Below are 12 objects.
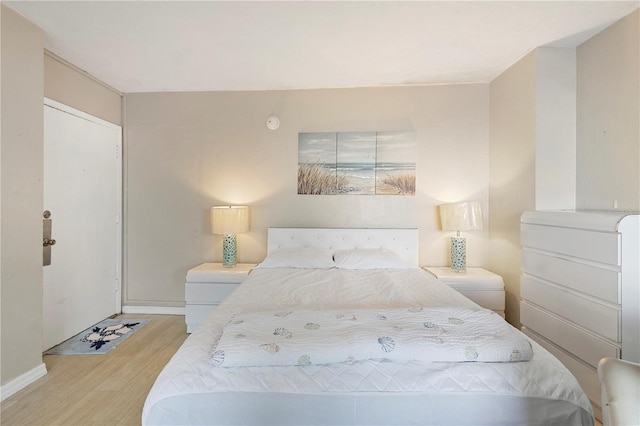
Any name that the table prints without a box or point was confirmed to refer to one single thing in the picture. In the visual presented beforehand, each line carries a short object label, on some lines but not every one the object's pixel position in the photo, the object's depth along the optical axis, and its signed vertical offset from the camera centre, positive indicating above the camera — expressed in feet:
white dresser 5.11 -1.49
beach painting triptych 10.27 +1.75
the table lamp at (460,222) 9.11 -0.28
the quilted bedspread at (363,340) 3.67 -1.67
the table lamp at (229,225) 9.60 -0.40
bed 3.41 -2.04
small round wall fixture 10.41 +3.21
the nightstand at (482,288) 8.73 -2.23
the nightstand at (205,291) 9.19 -2.44
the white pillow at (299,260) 8.92 -1.44
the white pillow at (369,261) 8.86 -1.46
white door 8.21 -0.20
